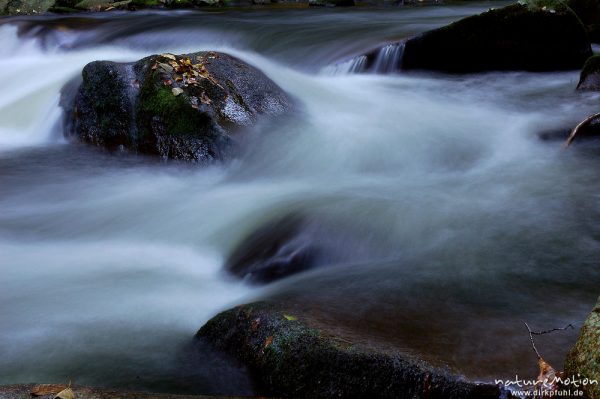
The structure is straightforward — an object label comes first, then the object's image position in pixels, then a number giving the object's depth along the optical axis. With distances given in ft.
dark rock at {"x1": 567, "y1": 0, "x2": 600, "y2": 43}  34.37
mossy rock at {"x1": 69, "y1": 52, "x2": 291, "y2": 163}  21.88
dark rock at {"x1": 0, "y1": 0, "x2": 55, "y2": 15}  59.20
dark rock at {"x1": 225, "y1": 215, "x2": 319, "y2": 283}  13.93
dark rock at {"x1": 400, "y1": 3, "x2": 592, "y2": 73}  28.60
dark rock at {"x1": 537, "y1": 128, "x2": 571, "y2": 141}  21.31
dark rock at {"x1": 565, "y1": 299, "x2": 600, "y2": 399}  6.61
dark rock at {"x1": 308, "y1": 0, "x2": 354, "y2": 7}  56.18
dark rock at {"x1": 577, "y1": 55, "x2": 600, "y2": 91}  25.73
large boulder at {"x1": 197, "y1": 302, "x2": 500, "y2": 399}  8.05
